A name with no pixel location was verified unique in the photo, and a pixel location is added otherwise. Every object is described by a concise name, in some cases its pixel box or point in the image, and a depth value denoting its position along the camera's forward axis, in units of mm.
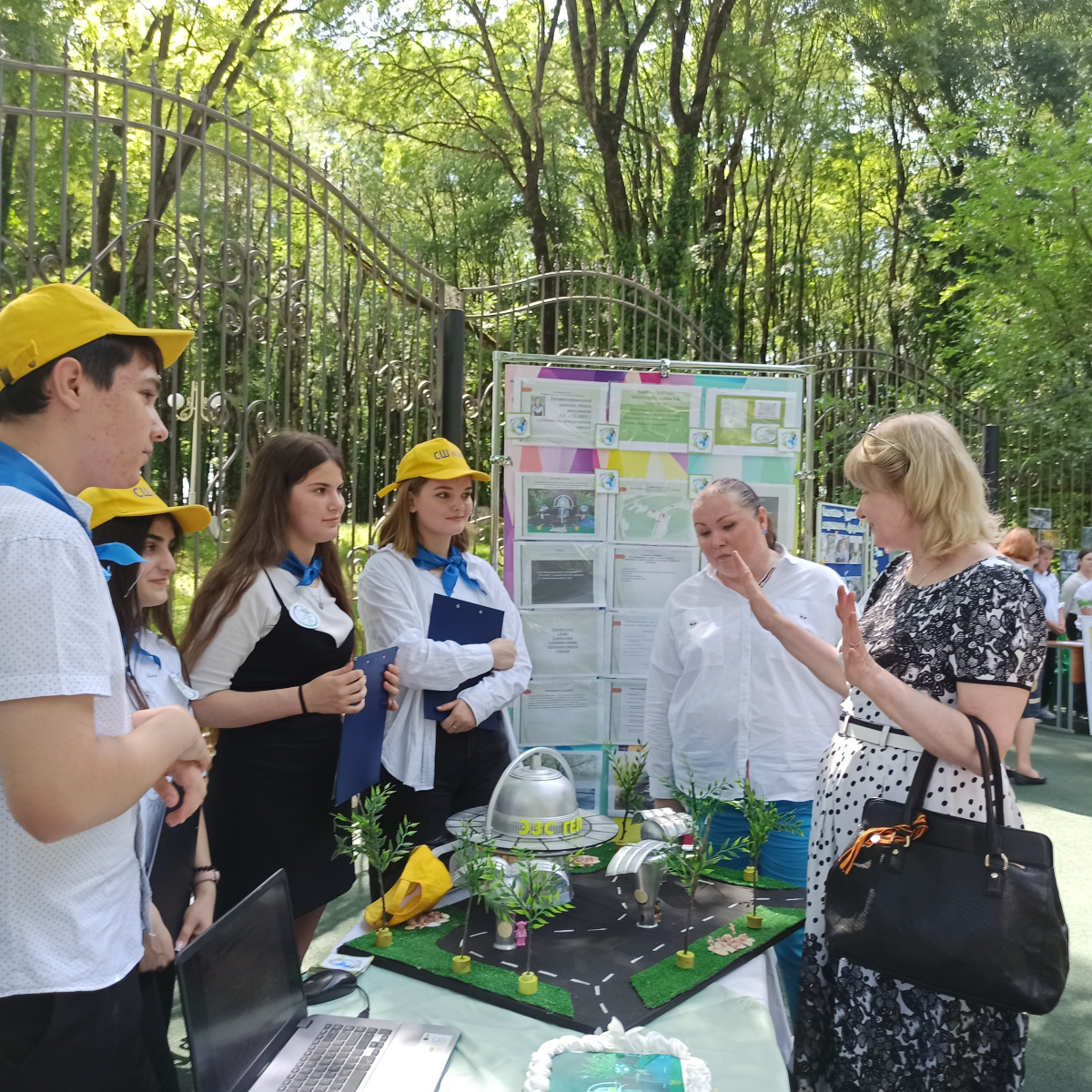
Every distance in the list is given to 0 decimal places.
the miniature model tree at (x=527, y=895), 1649
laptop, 1188
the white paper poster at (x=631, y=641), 3648
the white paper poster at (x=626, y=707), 3660
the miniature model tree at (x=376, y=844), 1799
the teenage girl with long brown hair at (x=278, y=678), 2266
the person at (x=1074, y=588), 8033
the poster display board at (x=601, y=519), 3602
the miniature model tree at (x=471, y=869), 1685
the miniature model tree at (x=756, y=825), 1999
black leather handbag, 1624
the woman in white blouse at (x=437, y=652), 2629
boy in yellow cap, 1028
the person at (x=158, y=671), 1762
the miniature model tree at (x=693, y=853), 1791
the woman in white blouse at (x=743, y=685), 2730
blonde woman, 1754
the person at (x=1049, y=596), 7684
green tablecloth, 1399
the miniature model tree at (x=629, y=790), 2402
